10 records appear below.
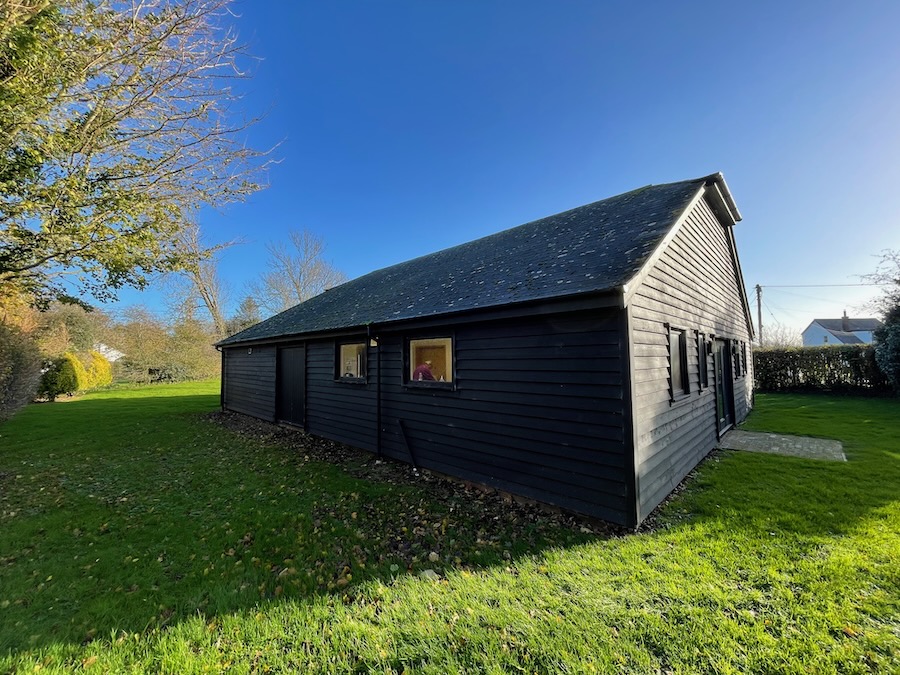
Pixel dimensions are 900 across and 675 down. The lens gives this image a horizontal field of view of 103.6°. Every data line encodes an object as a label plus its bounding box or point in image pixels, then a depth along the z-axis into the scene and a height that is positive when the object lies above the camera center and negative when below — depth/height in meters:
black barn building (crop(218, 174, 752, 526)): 4.09 -0.03
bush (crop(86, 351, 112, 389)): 20.67 -0.47
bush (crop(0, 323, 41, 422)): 7.85 -0.08
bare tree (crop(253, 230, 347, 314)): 27.95 +7.04
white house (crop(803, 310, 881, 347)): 40.50 +2.43
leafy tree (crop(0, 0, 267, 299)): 4.16 +3.32
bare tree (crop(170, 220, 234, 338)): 26.45 +5.40
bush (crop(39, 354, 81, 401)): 16.42 -0.65
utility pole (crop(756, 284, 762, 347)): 28.22 +4.01
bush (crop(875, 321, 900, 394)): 12.27 -0.08
